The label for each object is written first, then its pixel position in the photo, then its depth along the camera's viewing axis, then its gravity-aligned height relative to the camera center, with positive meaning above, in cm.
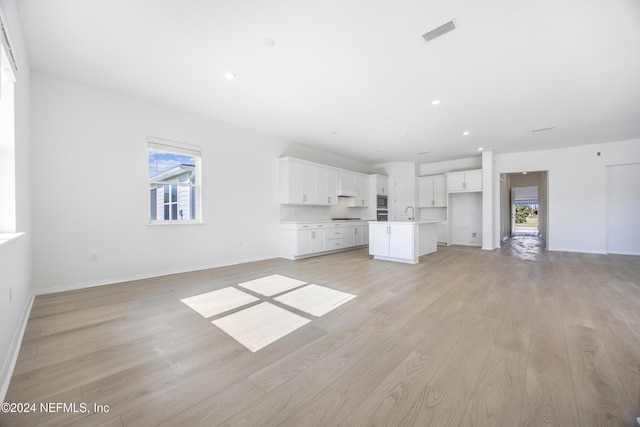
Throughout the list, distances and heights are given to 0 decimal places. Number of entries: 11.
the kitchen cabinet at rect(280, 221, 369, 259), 554 -62
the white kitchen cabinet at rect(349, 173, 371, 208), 770 +67
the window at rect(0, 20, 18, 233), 205 +54
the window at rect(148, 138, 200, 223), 402 +56
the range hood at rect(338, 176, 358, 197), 707 +75
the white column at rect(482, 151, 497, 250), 693 +23
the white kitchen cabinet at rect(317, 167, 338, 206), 645 +71
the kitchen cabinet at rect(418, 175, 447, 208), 808 +68
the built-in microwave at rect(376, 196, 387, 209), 828 +34
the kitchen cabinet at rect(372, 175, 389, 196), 818 +94
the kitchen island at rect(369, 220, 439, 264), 491 -60
